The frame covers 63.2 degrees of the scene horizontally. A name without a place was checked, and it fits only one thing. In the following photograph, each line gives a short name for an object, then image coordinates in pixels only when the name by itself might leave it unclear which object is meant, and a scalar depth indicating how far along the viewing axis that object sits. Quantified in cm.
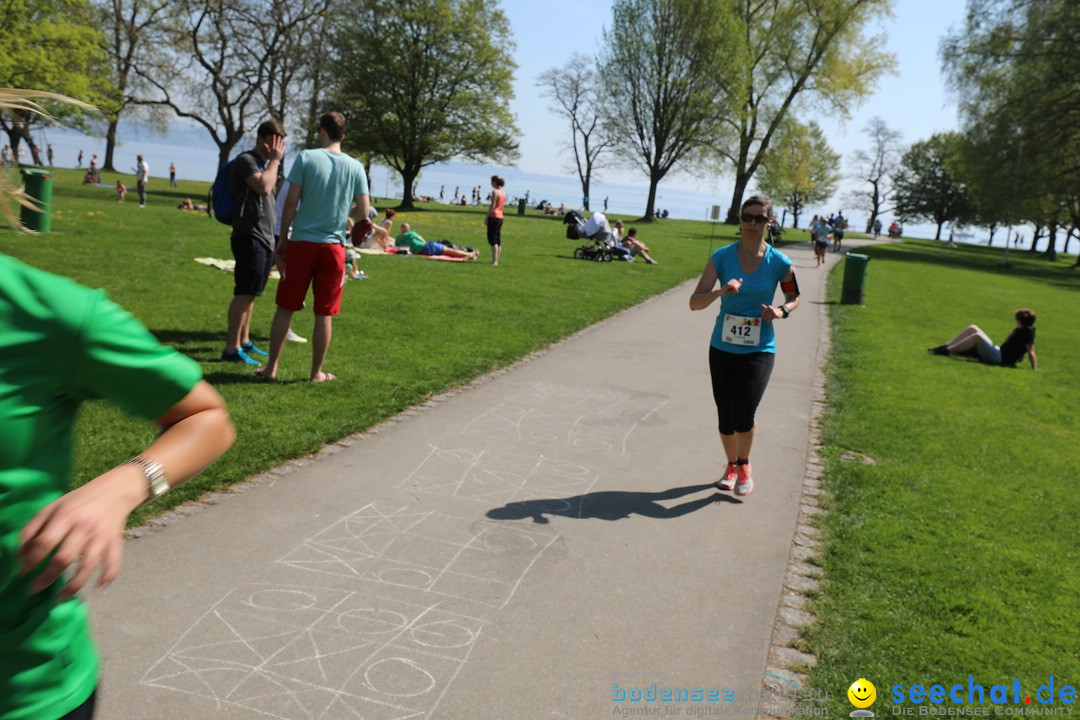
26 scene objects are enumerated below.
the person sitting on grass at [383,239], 2086
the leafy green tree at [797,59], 4856
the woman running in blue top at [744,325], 600
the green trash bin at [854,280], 1980
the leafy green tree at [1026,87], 3981
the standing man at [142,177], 2907
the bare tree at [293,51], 4072
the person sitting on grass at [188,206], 3027
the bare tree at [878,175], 9619
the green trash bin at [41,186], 1617
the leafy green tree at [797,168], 5544
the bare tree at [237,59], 4019
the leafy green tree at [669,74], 4619
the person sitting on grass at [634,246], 2578
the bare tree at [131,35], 4262
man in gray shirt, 786
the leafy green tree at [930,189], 9175
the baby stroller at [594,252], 2430
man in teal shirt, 744
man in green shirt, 131
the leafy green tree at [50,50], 3088
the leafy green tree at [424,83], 4697
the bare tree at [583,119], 7462
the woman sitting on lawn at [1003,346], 1403
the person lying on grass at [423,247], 2128
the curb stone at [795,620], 367
